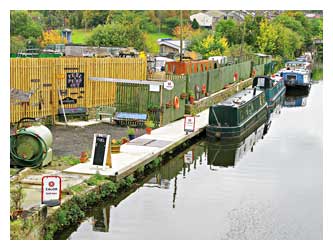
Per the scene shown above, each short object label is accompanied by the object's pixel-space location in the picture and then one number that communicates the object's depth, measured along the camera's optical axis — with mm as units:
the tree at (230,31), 70438
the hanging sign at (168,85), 25897
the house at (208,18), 119312
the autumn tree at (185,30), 99144
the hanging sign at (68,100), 25734
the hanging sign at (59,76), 25172
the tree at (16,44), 58419
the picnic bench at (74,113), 25547
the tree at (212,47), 60062
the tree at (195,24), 112150
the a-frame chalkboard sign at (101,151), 16641
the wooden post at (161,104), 25544
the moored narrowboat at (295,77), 51531
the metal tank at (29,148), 16844
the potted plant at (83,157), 17797
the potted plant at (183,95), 28542
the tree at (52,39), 75162
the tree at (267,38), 67181
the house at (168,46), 75625
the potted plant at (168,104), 26250
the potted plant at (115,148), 19391
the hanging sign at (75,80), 25828
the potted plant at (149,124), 24803
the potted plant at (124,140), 21312
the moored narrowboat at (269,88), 36938
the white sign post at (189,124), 24219
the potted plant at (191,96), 30172
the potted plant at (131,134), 22125
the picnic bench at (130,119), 25531
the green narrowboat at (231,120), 25953
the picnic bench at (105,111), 25969
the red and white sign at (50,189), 12891
